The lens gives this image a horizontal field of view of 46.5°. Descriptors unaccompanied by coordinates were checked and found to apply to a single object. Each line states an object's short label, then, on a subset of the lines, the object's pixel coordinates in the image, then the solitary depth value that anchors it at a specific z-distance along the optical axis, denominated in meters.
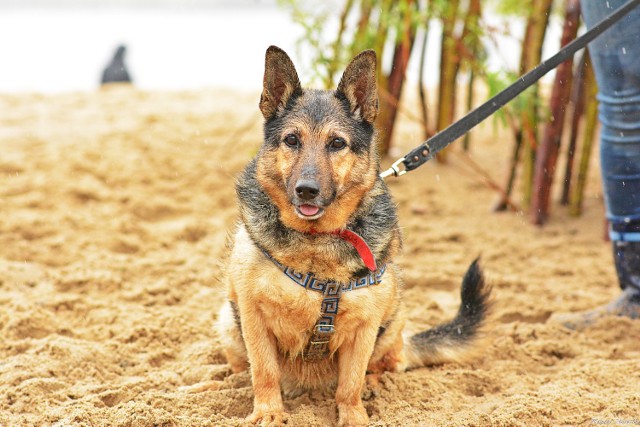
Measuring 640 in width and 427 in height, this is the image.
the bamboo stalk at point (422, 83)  6.27
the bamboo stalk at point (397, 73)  5.49
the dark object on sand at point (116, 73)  9.57
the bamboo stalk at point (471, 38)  5.48
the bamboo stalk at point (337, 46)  5.70
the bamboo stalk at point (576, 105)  5.56
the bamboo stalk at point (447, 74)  5.81
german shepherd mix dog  2.96
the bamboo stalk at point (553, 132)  5.09
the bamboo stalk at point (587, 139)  5.41
